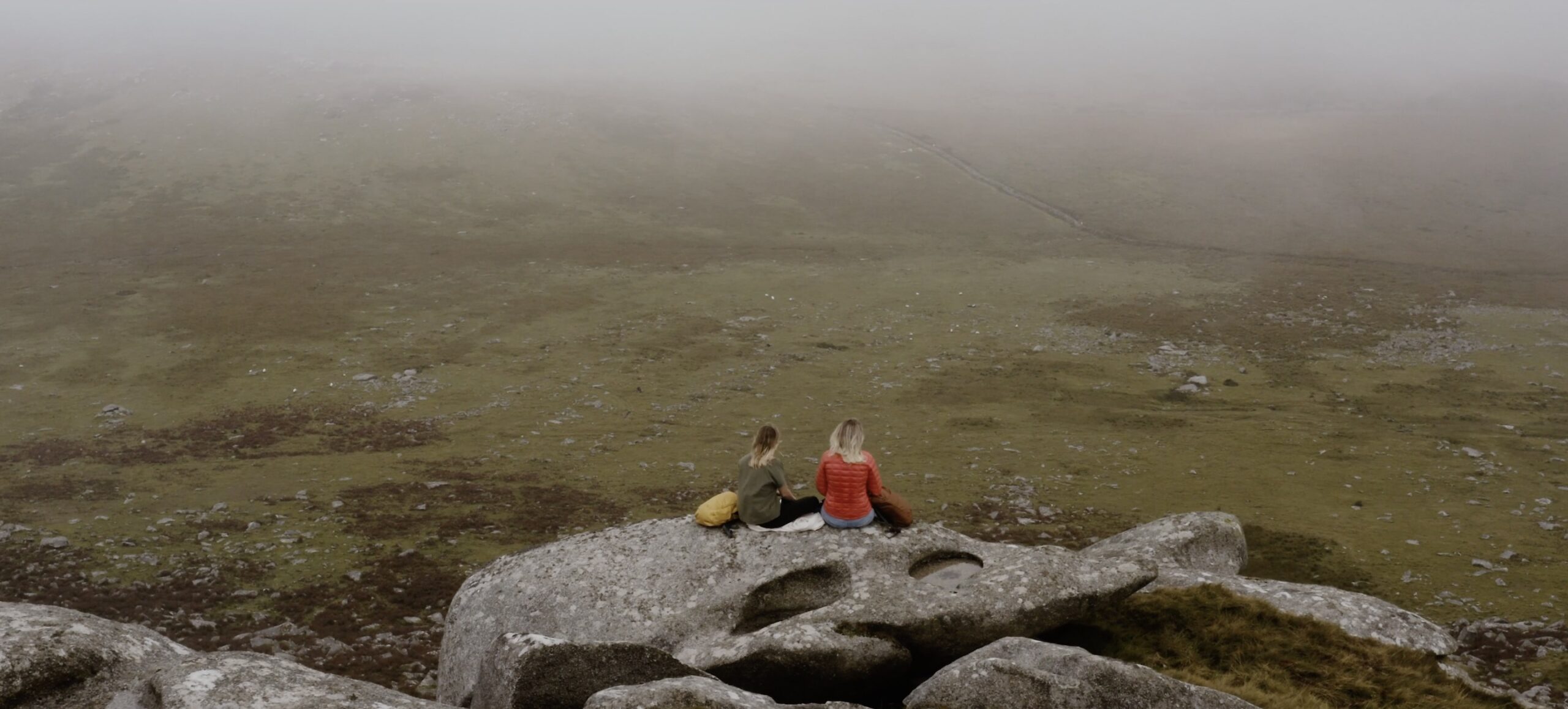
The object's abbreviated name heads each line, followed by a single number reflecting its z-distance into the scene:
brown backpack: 16.92
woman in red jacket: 16.80
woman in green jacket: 17.16
